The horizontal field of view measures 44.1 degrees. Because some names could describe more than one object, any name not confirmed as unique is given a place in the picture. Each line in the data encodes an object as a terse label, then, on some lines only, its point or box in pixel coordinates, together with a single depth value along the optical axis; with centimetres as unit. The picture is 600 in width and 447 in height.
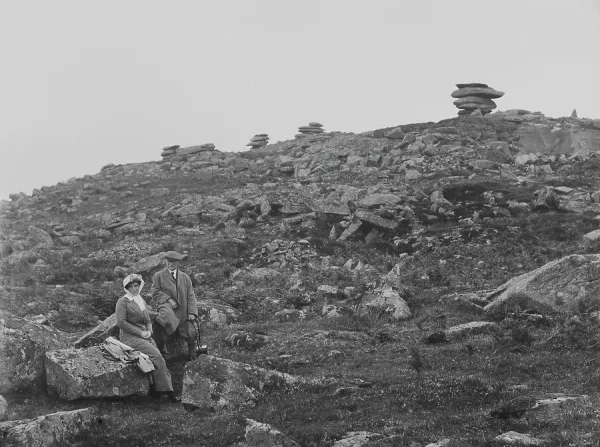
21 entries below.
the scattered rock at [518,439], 1101
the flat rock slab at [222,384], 1434
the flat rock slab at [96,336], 1762
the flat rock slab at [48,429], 1171
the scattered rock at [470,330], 1936
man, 1769
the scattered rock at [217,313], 2400
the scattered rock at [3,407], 1354
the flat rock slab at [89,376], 1472
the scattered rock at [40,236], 4411
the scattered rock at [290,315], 2419
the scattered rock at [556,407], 1230
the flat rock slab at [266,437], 1166
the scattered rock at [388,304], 2286
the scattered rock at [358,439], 1159
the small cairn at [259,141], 8100
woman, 1555
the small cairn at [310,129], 8138
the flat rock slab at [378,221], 3625
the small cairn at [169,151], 8069
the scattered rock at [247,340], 1964
